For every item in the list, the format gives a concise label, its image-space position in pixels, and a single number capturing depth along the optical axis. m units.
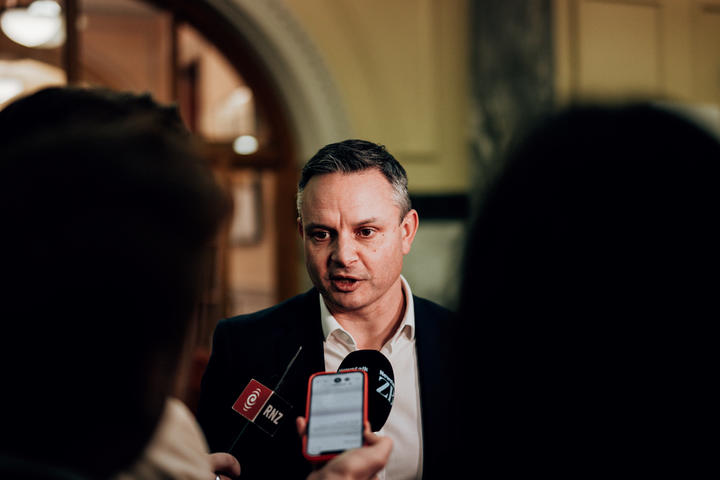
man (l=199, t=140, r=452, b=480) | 1.38
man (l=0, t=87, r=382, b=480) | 0.59
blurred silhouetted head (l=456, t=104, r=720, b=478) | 0.44
